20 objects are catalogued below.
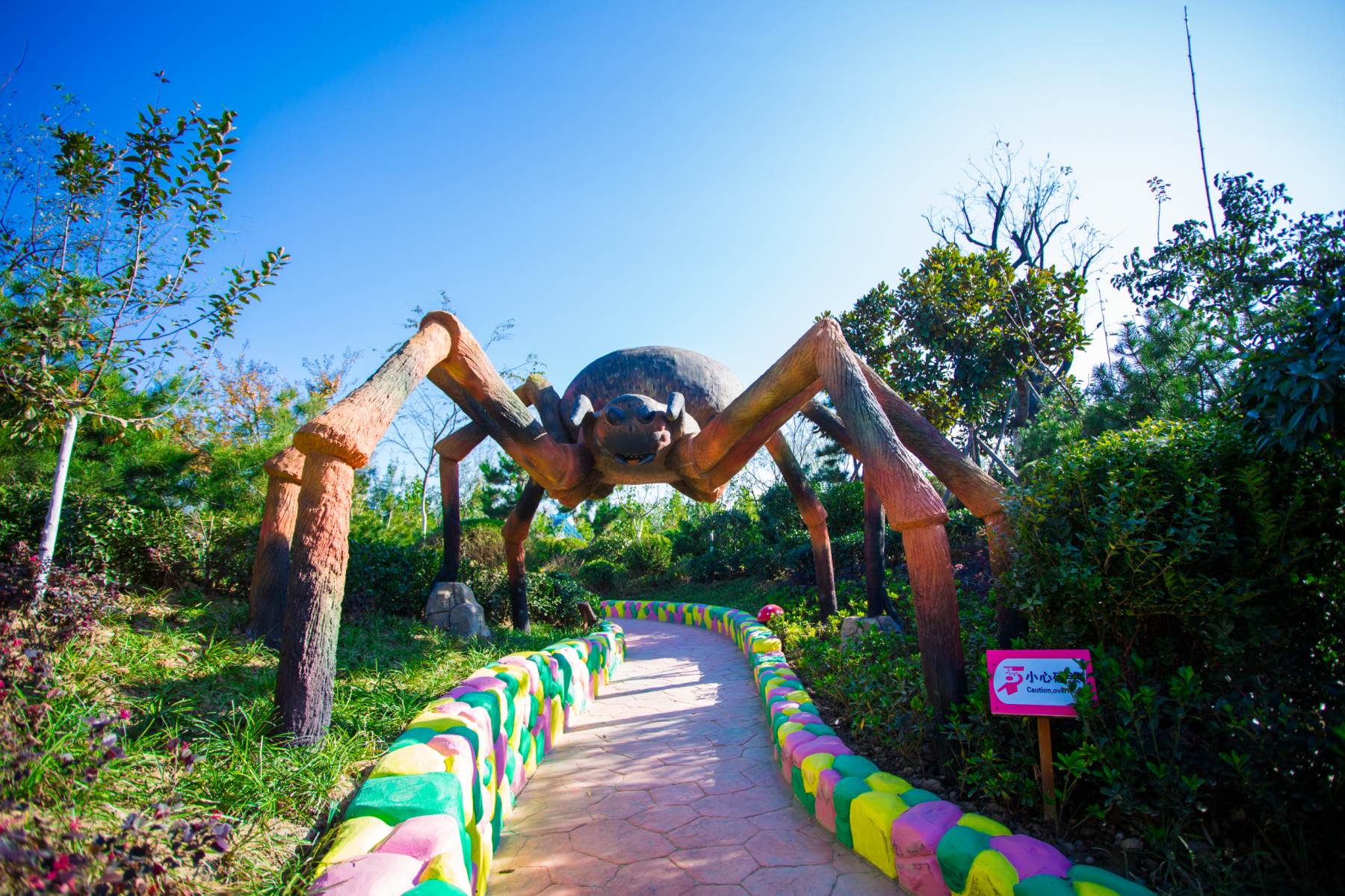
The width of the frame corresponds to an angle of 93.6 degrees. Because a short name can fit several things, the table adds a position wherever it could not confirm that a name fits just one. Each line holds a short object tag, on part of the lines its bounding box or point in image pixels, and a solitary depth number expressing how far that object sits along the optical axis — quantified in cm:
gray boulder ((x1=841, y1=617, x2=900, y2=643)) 593
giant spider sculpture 275
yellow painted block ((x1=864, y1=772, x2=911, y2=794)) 280
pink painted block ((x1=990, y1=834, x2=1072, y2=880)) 204
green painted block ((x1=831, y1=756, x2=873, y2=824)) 283
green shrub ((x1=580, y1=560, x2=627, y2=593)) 1730
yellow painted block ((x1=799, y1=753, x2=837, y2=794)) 316
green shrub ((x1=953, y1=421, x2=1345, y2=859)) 210
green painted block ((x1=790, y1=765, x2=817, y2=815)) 316
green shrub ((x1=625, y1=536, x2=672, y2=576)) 1730
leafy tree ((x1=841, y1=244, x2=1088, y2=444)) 1133
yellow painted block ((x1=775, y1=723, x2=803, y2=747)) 378
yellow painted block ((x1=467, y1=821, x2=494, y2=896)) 253
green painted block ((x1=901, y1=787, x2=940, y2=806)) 265
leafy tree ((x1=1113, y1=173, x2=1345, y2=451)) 230
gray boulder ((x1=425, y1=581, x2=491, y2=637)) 676
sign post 253
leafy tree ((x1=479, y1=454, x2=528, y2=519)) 2084
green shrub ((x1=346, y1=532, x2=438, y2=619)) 802
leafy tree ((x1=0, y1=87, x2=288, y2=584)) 474
